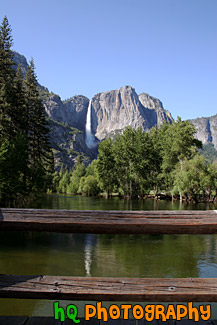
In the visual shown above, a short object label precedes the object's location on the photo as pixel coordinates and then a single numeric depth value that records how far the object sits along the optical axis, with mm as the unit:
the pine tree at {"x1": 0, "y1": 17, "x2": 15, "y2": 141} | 29469
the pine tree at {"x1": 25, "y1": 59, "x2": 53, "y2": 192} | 41875
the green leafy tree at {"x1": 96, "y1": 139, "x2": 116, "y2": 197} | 76938
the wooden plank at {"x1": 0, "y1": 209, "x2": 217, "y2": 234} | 3182
